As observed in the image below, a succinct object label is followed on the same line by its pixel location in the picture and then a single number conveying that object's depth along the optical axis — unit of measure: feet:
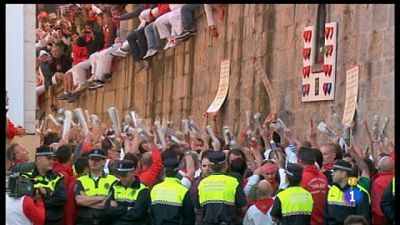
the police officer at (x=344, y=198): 35.09
